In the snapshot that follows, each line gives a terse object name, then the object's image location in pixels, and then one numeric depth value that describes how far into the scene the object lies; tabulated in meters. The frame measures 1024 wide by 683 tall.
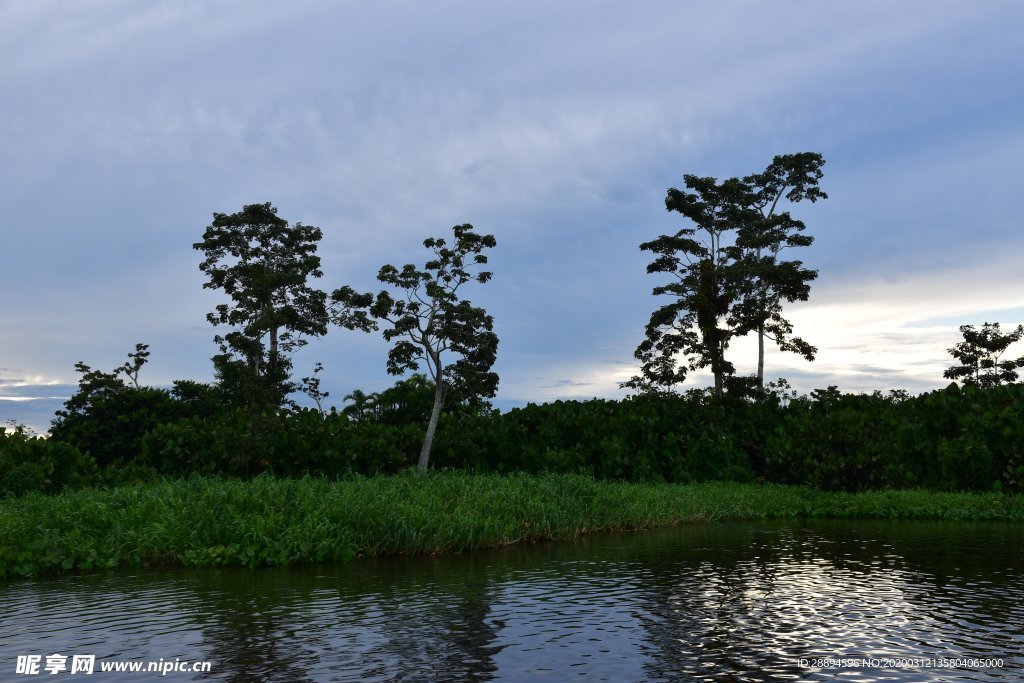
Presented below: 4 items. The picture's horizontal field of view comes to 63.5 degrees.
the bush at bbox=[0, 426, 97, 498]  19.50
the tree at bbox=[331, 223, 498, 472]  27.62
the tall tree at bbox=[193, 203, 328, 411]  39.31
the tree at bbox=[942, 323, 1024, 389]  41.12
